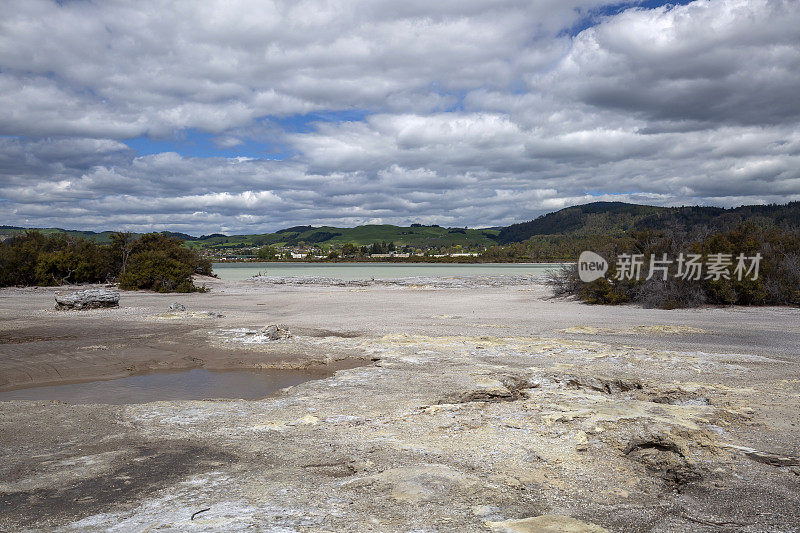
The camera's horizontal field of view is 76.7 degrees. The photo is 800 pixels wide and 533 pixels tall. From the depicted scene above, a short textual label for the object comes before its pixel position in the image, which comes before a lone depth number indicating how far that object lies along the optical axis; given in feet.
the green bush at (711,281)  72.59
